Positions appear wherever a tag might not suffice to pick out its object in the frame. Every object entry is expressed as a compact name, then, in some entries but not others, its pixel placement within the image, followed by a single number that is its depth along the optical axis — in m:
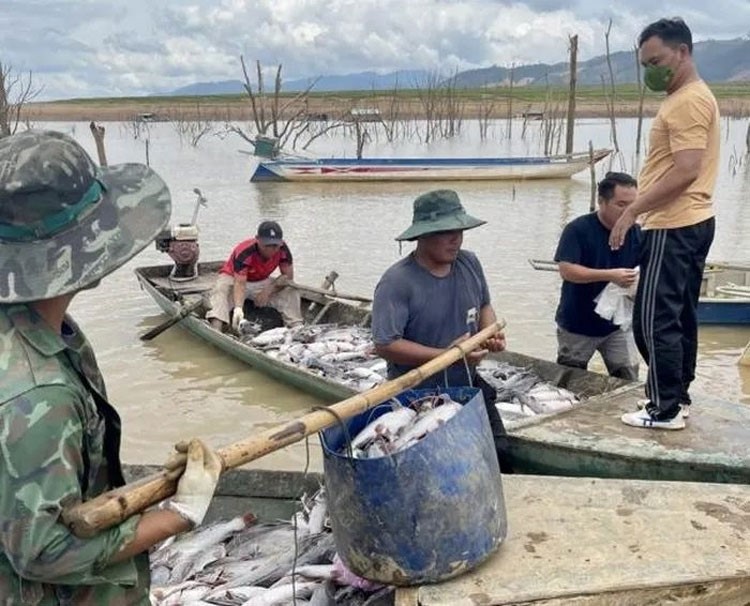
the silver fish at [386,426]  3.68
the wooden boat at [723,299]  11.33
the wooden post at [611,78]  26.22
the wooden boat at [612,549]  3.50
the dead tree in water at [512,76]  40.06
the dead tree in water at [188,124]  51.04
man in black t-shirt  6.36
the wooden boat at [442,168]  29.28
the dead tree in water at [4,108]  20.89
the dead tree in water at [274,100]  34.00
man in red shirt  10.53
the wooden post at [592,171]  18.83
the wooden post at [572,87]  26.17
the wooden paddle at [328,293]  11.08
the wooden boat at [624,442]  5.25
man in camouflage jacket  1.97
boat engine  12.87
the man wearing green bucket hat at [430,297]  4.67
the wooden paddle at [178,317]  10.93
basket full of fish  3.37
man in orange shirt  4.87
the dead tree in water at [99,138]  21.25
